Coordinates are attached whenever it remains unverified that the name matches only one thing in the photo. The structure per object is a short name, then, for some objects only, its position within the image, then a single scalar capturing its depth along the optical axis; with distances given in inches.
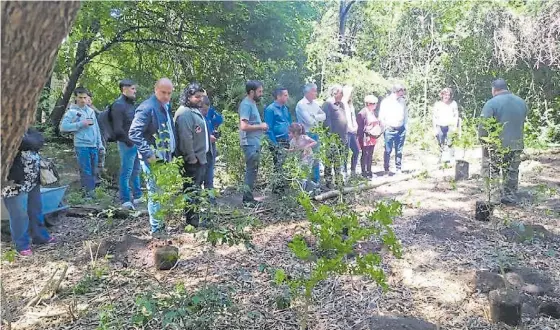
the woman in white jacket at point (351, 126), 300.5
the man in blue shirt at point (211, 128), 227.3
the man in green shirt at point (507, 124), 241.3
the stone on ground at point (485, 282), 145.9
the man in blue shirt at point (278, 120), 246.1
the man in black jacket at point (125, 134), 238.8
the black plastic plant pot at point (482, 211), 214.8
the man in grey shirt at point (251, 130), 230.7
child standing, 232.2
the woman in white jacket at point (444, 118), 362.3
